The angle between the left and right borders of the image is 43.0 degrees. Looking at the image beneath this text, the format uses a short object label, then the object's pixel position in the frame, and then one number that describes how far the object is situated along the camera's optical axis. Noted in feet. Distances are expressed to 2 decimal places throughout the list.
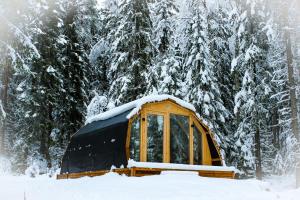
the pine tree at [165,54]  74.90
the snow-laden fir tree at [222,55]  85.44
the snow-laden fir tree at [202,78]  73.61
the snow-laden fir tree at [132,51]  73.10
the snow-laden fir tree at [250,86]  74.95
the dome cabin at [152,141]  38.99
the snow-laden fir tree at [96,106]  78.02
